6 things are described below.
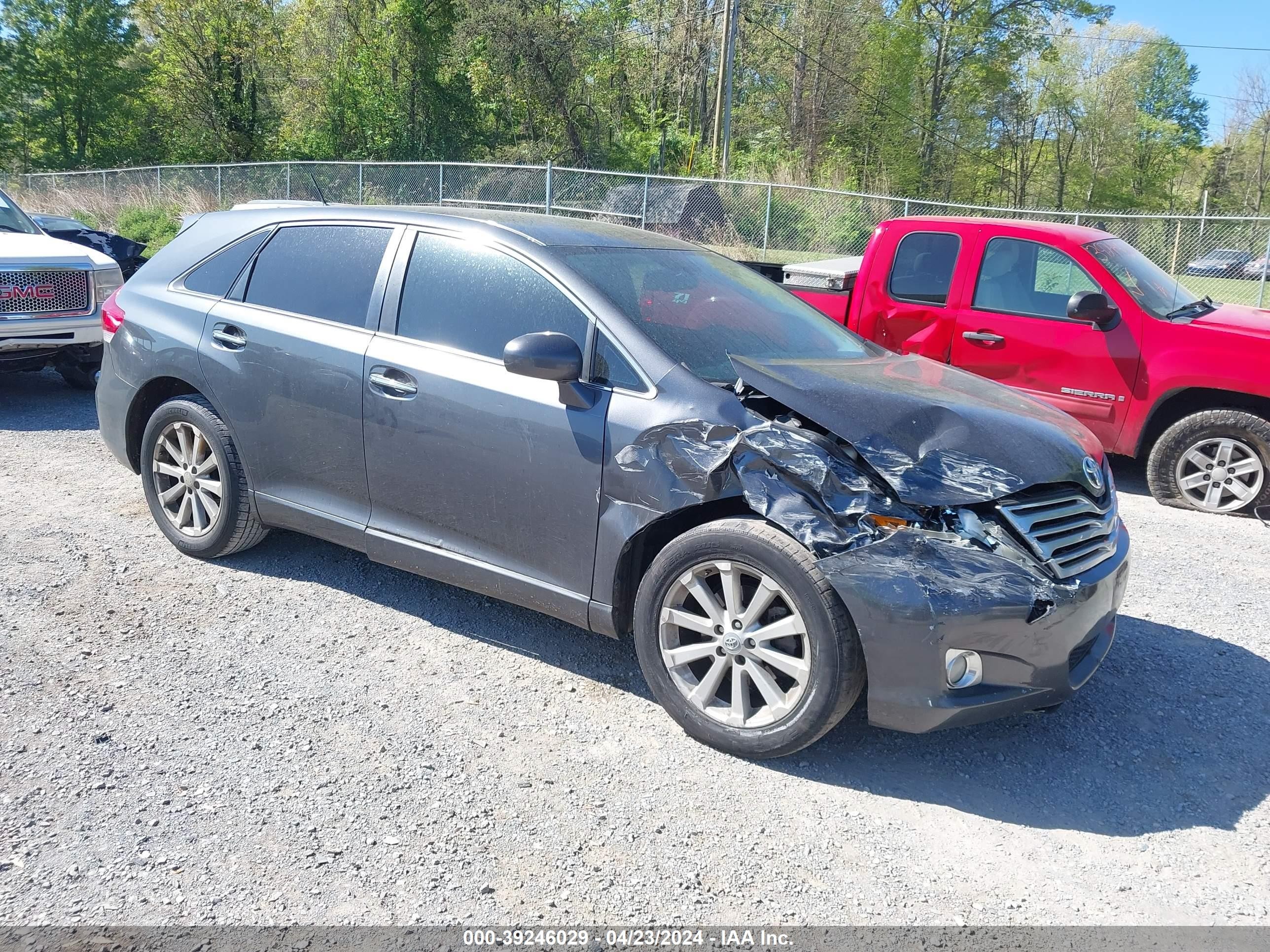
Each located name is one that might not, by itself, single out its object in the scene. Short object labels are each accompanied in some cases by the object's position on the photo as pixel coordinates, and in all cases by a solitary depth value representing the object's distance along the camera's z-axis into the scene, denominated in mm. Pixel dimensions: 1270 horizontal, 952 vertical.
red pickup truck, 6535
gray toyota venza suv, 3123
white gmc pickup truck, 8062
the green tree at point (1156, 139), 52375
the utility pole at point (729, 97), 26625
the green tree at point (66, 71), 41875
